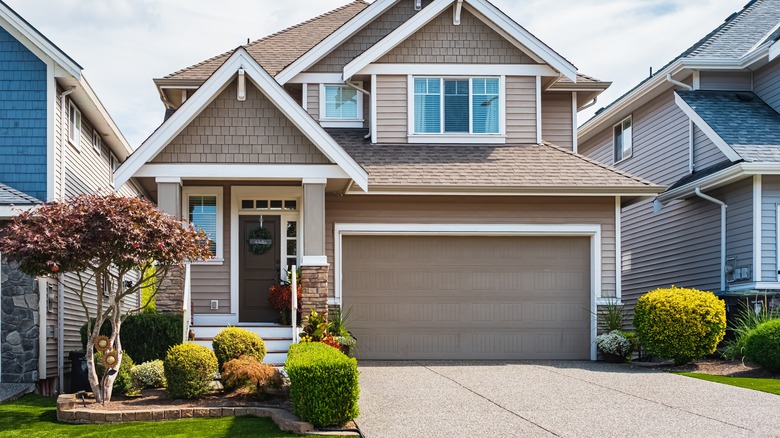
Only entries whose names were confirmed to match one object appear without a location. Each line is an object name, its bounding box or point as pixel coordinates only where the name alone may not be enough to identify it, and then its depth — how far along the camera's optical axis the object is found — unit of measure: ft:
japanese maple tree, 36.65
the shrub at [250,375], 37.96
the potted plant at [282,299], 52.70
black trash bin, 46.01
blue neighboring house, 50.03
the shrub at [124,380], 39.83
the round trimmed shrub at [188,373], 38.19
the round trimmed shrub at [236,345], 42.73
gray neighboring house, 57.82
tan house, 55.52
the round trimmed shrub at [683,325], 50.16
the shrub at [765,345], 46.52
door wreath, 55.77
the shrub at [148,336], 45.27
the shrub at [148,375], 40.86
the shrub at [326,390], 32.58
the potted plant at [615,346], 54.65
